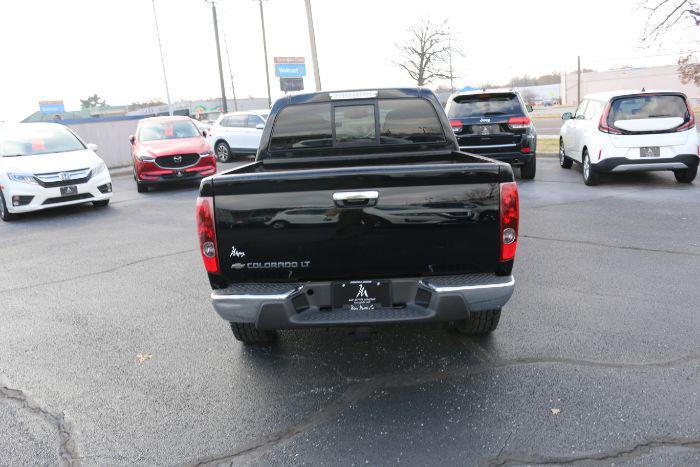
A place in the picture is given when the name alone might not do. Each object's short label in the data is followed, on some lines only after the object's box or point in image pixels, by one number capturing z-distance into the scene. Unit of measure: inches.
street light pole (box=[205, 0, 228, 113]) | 1286.3
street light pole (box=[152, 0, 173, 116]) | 1167.0
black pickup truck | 134.8
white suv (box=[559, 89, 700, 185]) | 408.8
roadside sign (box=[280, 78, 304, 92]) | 2025.6
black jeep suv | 468.4
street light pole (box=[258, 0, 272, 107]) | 1435.8
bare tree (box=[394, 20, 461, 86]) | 2025.1
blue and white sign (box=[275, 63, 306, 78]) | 2122.3
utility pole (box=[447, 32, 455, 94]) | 2020.2
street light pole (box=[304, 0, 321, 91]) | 815.7
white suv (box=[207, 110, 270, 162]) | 785.6
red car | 531.5
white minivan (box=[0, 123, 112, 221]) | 409.4
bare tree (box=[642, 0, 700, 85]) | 796.0
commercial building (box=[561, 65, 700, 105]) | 3368.6
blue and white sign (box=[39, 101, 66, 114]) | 3951.8
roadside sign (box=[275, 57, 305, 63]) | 2124.8
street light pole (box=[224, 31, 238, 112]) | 1917.8
